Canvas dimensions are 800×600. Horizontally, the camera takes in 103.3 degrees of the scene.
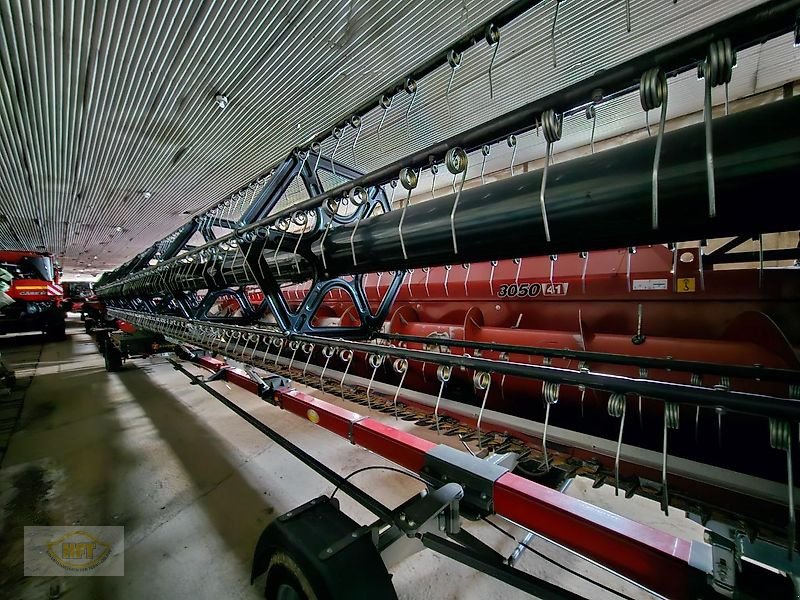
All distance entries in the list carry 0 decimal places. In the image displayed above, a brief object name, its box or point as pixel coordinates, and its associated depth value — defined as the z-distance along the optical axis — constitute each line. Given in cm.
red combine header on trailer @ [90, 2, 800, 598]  58
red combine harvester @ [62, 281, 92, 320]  1272
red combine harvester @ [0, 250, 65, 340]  666
